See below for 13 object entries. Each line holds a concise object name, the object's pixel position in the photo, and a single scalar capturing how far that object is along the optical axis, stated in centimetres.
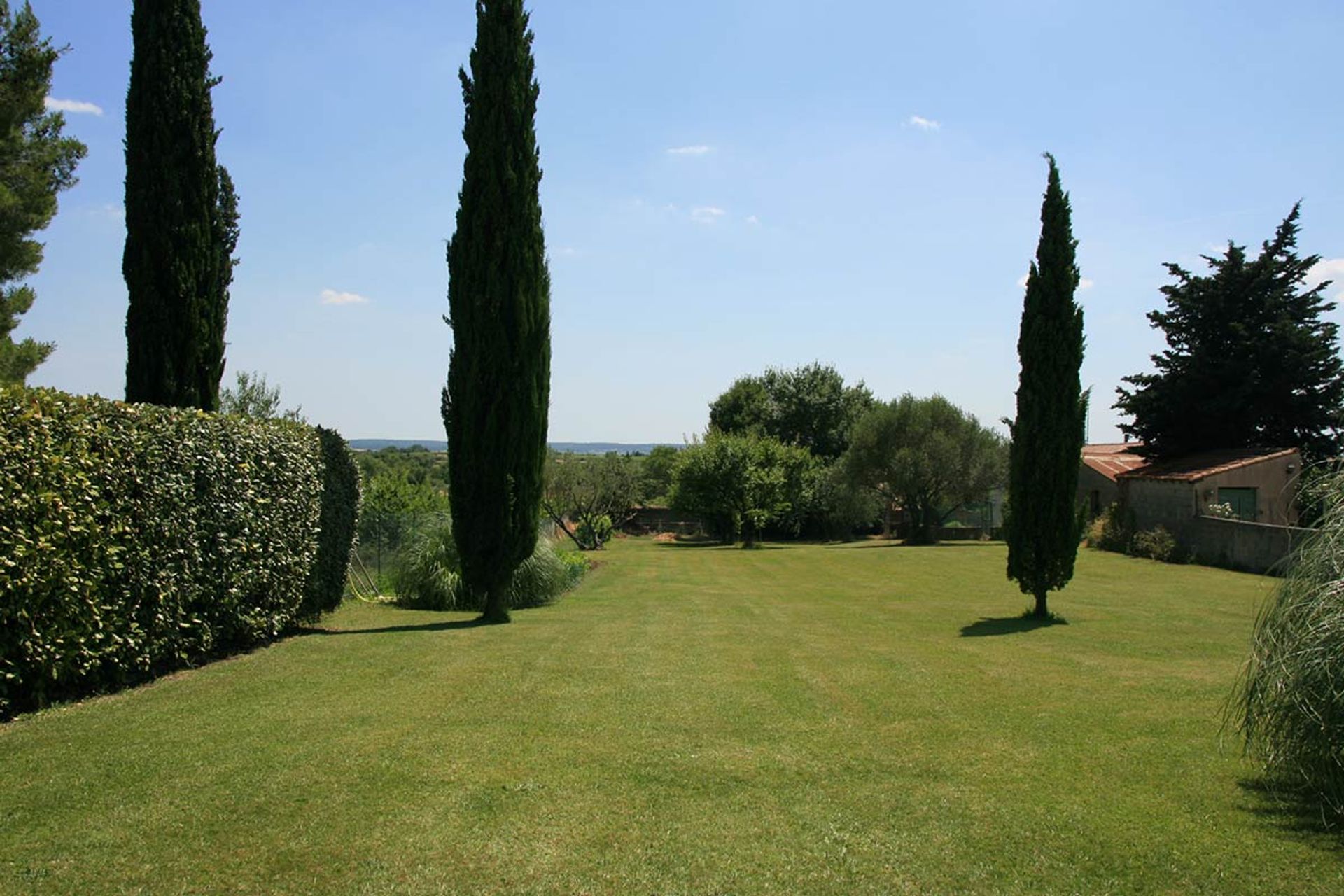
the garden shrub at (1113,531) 2905
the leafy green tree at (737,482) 4128
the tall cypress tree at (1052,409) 1439
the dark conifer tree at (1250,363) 2973
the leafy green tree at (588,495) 3788
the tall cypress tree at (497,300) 1301
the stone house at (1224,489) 2686
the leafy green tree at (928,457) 3912
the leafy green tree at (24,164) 1409
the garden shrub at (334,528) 1260
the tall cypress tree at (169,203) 1166
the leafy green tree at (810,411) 5685
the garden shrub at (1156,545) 2598
